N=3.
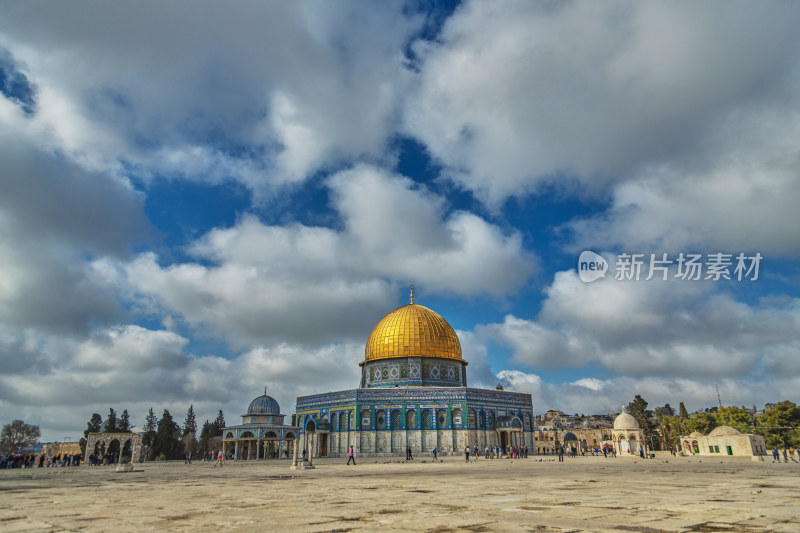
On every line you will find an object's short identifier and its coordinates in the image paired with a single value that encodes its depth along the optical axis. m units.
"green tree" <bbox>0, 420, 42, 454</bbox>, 74.38
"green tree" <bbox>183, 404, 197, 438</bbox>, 75.81
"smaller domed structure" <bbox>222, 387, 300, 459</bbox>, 51.78
